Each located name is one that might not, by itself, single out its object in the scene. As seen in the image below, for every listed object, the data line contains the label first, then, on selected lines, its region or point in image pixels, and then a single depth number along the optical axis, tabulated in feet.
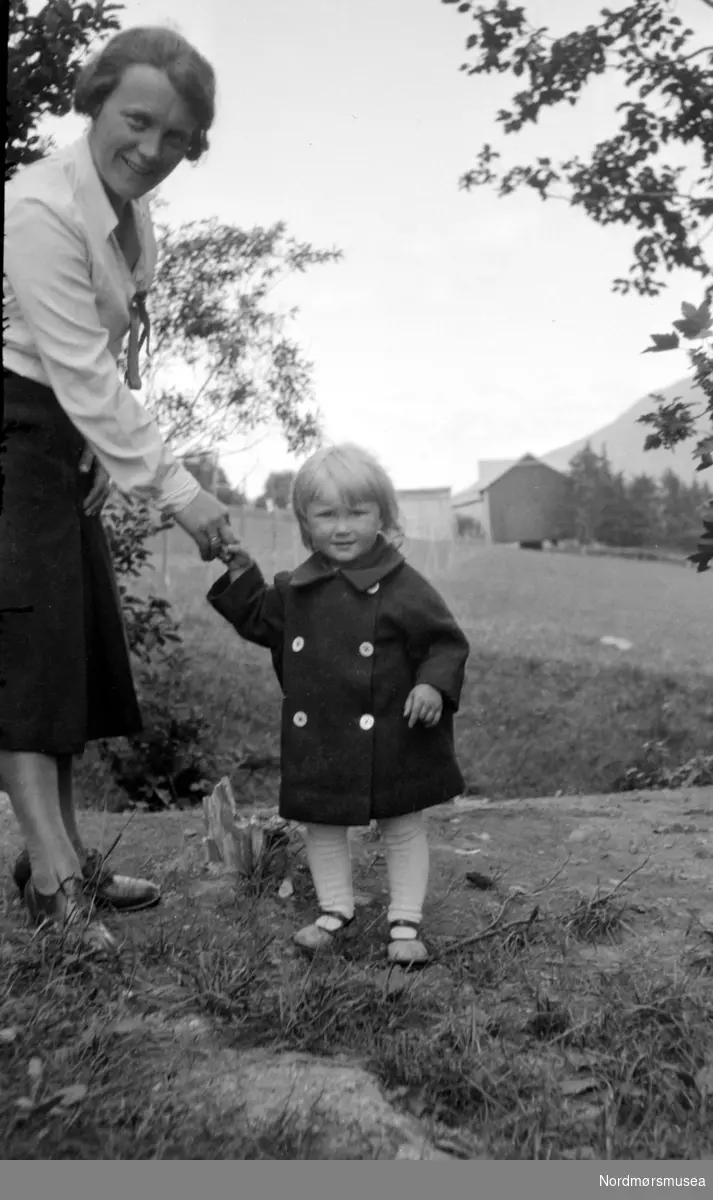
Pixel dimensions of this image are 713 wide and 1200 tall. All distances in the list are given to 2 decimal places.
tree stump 10.78
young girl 9.23
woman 8.63
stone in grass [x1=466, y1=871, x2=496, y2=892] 11.23
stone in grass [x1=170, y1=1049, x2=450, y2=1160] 6.52
